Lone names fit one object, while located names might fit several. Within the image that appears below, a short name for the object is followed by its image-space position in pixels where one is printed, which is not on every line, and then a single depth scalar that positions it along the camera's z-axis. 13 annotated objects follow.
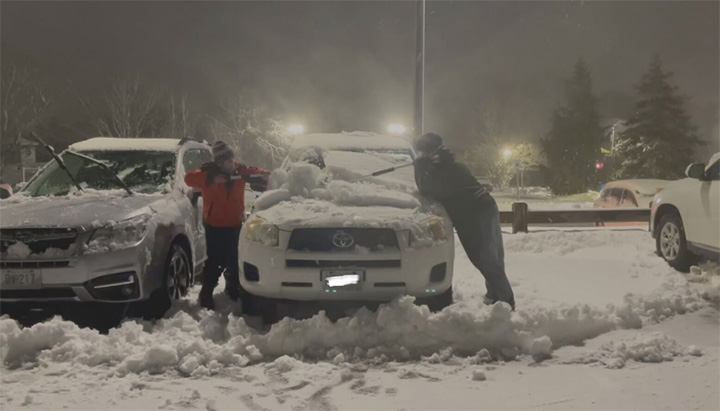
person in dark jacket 5.89
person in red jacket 5.96
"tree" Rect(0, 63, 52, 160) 31.52
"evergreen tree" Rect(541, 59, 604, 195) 52.84
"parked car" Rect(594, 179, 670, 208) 16.69
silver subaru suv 4.90
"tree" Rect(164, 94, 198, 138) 39.53
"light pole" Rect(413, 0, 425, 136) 12.83
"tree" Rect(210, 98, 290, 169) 46.00
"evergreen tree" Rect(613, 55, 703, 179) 41.94
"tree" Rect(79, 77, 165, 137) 37.16
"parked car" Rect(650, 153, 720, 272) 7.57
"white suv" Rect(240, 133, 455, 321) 4.89
